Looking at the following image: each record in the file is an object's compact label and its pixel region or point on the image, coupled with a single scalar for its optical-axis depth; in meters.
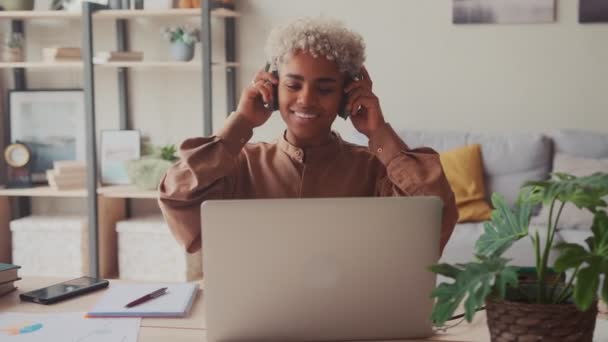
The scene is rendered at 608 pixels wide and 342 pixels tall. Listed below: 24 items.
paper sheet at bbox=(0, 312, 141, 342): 1.21
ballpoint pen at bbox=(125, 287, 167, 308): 1.39
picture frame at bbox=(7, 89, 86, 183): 4.02
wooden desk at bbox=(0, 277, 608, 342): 1.23
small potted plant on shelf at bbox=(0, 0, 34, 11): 3.78
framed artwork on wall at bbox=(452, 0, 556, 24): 3.61
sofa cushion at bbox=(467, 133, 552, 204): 3.43
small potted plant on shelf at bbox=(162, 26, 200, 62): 3.65
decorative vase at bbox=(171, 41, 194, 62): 3.65
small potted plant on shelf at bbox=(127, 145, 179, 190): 3.61
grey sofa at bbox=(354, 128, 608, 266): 3.42
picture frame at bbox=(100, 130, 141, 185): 3.91
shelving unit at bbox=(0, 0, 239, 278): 3.52
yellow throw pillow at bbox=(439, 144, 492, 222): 3.28
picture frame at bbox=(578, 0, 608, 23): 3.56
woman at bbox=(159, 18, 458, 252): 1.57
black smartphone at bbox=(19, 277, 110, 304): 1.46
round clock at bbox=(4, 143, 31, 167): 3.88
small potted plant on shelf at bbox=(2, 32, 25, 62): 3.83
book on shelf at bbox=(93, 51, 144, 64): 3.61
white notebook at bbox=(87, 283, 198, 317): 1.34
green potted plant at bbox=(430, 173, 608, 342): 0.90
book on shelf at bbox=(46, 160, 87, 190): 3.75
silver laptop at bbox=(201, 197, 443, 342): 1.07
